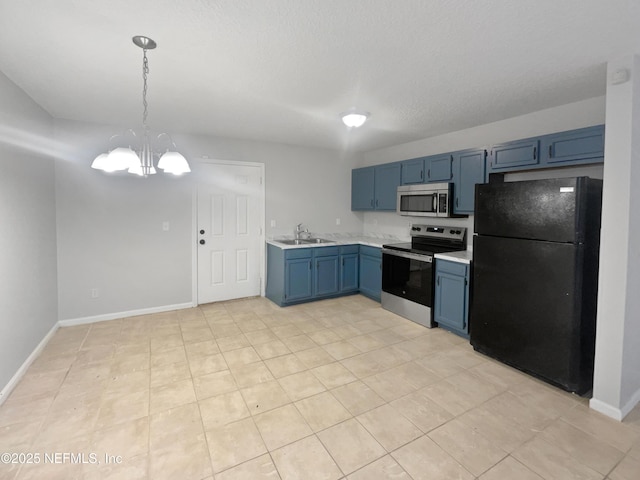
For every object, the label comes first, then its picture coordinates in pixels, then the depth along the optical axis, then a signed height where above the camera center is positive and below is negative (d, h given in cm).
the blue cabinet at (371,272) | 456 -63
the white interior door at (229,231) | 441 -5
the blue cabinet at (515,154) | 297 +76
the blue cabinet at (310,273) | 438 -65
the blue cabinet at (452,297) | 329 -72
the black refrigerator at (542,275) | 235 -35
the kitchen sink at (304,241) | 486 -20
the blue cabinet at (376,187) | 460 +67
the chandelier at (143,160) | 188 +42
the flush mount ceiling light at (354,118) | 316 +112
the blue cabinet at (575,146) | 255 +73
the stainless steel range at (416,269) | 370 -49
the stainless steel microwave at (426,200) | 379 +38
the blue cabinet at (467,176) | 346 +62
